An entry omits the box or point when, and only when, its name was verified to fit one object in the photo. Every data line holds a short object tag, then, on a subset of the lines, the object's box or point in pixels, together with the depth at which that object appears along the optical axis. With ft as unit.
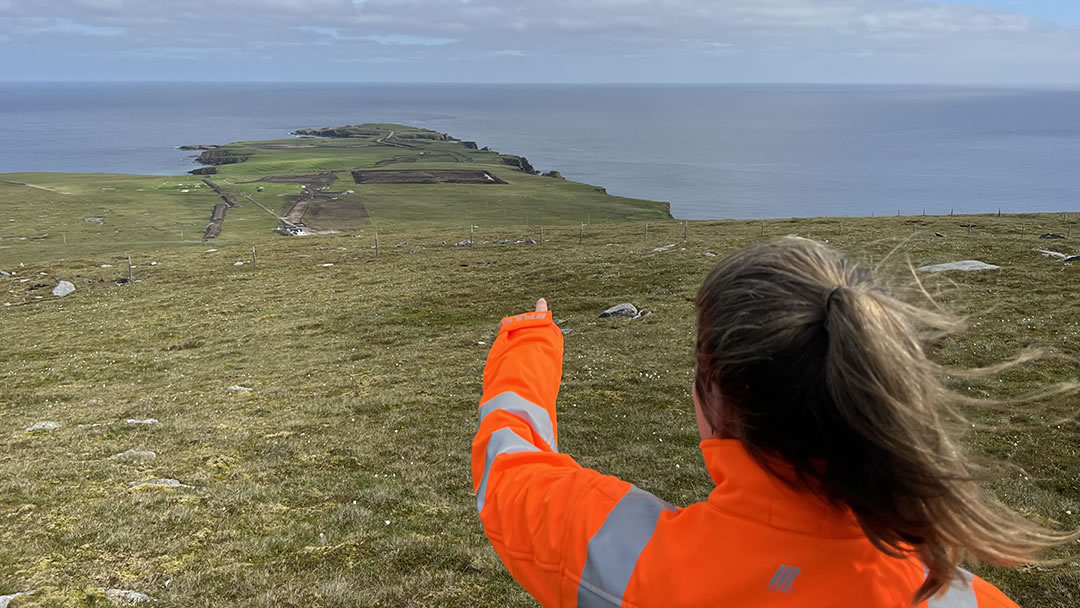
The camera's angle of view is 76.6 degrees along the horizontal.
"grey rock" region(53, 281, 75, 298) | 152.76
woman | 6.60
